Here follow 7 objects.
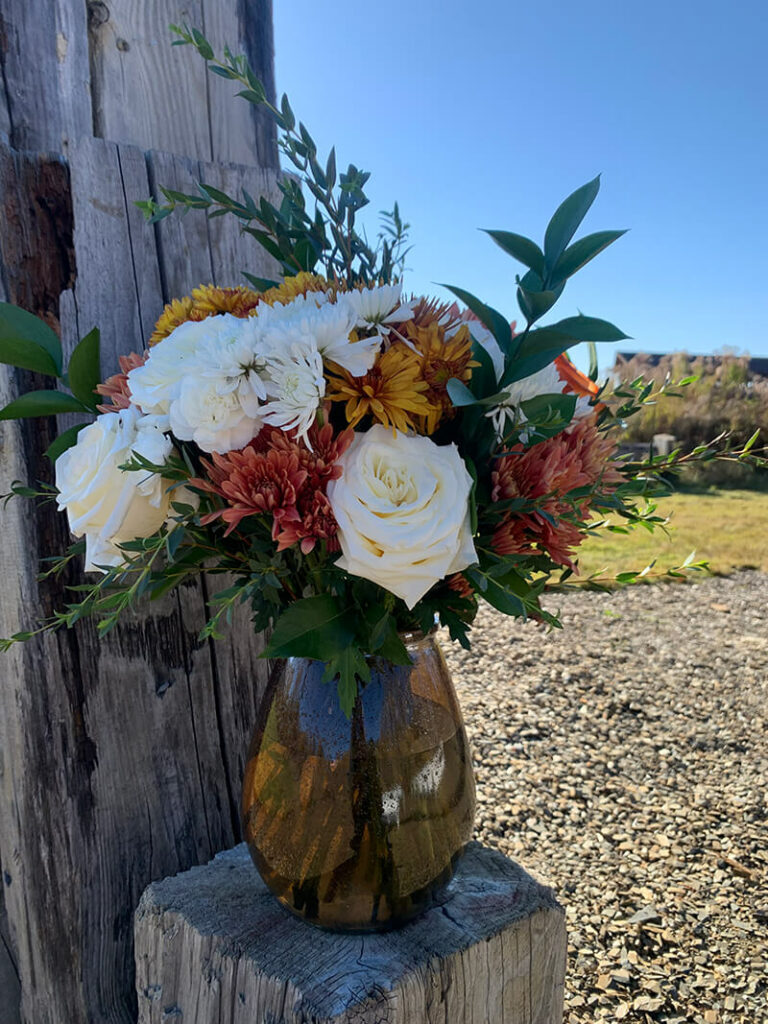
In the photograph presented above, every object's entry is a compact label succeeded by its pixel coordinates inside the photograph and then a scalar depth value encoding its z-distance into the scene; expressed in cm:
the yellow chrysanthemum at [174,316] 96
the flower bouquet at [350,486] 75
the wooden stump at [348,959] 92
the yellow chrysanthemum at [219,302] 95
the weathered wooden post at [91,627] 122
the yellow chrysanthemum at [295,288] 91
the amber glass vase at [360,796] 93
